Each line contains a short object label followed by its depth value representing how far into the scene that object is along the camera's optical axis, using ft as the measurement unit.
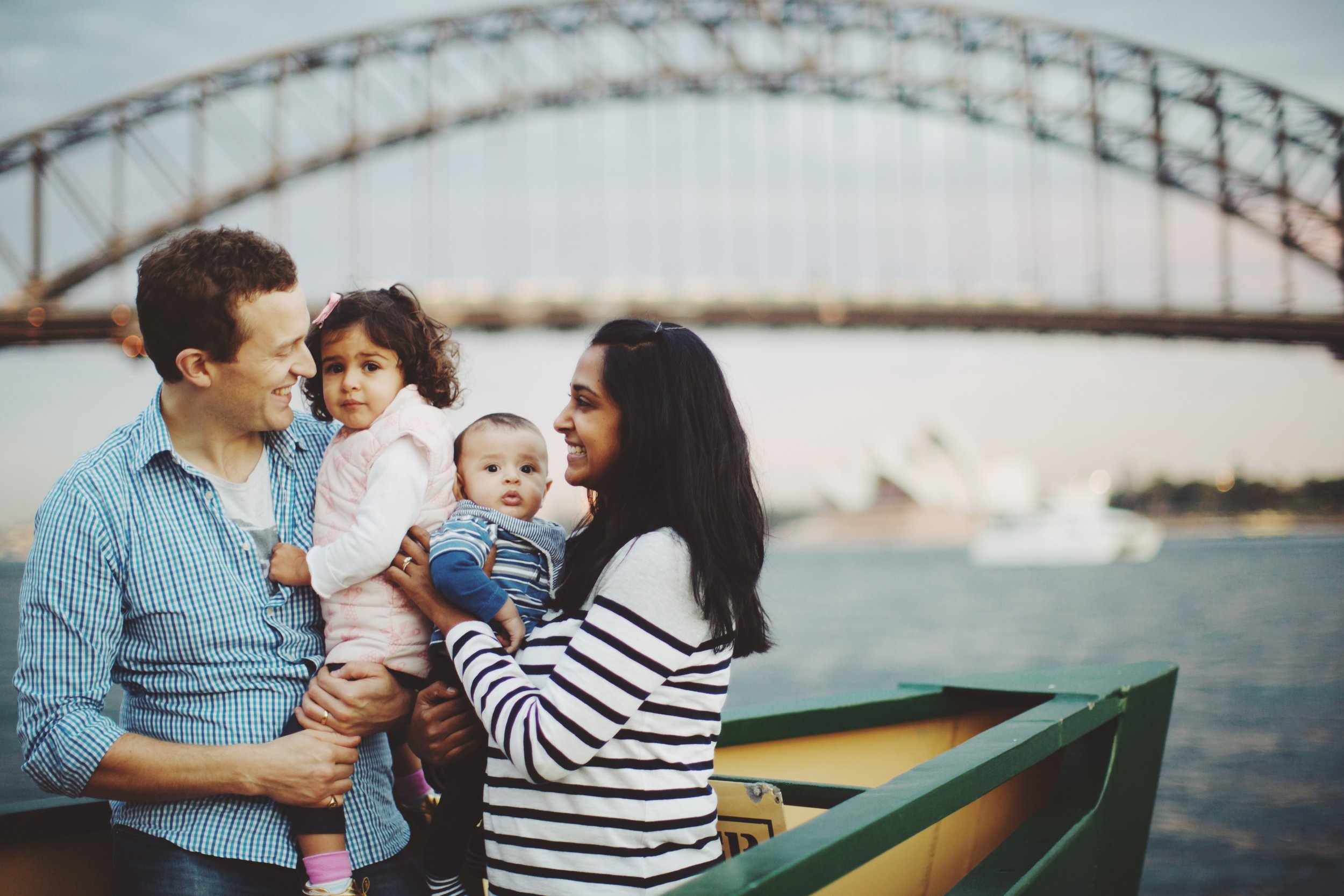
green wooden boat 4.44
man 4.30
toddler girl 4.79
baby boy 4.87
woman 4.03
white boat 161.38
